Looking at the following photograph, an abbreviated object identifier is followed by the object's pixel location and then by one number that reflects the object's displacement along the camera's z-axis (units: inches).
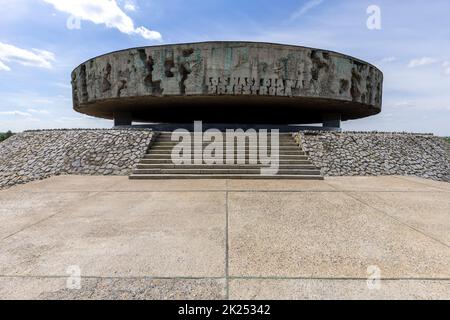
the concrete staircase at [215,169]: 378.6
